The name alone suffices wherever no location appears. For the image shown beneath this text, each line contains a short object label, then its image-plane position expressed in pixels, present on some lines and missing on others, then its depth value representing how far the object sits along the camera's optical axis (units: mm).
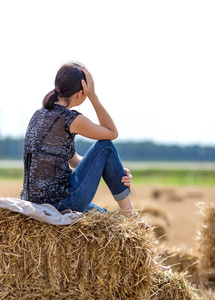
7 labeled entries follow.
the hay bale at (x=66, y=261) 6421
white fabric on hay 6507
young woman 7105
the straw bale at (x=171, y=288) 7422
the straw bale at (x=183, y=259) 10684
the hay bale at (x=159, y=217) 15509
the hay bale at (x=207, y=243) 10748
